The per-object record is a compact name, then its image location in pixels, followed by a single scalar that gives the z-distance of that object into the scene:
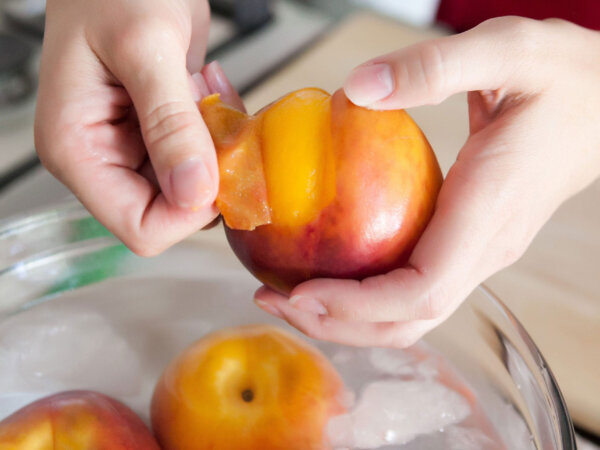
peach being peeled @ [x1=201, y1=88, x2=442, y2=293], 0.36
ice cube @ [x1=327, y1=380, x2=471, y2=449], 0.45
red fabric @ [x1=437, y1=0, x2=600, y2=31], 0.78
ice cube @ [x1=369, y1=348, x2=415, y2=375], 0.51
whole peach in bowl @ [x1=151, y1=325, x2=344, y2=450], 0.43
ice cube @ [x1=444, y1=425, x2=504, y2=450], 0.46
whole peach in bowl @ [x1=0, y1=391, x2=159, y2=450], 0.42
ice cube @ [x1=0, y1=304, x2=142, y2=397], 0.50
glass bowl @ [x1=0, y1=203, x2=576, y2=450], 0.48
